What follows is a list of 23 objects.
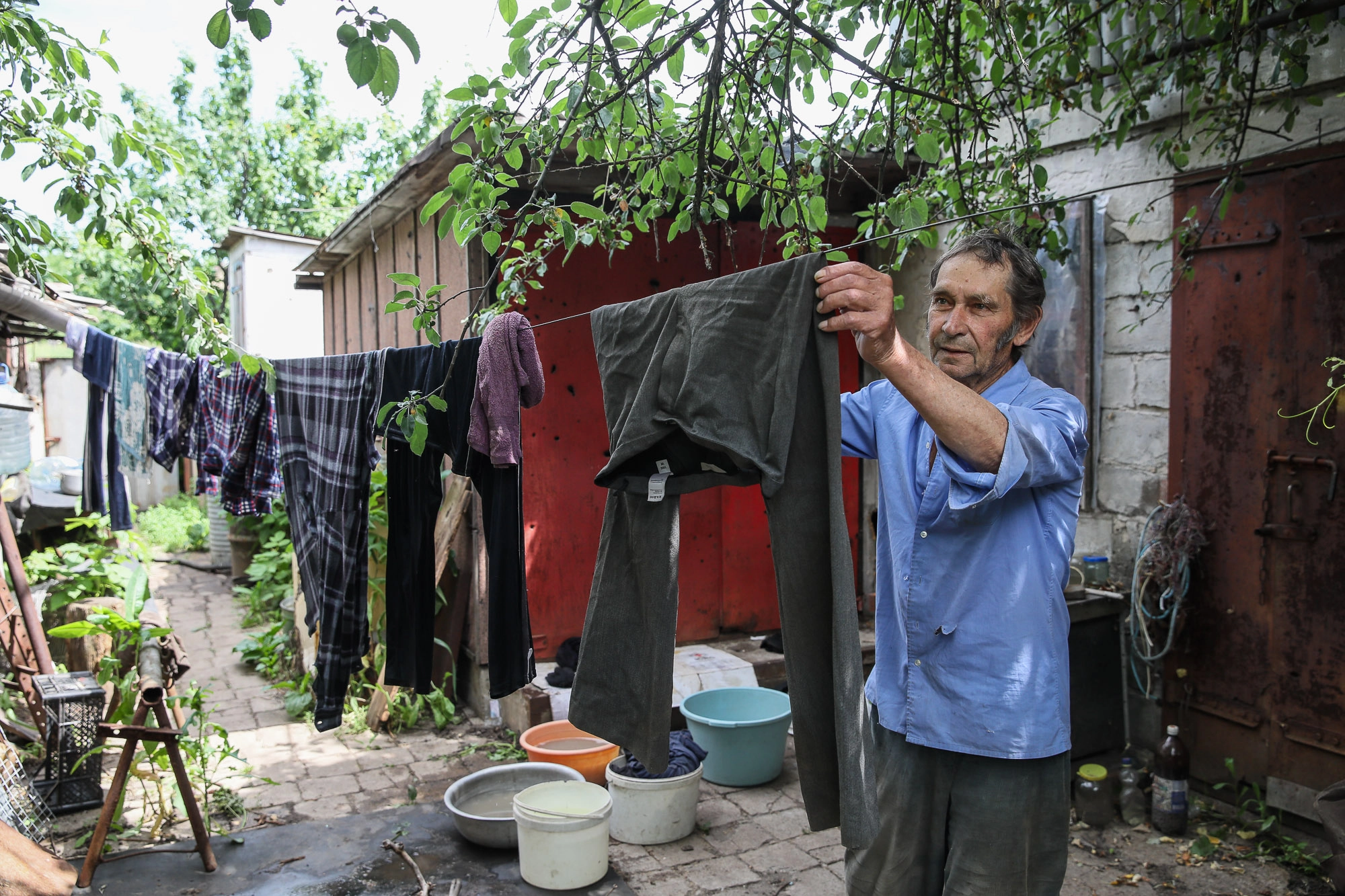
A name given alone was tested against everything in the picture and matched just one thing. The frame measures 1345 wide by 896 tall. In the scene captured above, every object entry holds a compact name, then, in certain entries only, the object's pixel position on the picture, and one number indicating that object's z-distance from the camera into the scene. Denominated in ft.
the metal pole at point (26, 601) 15.33
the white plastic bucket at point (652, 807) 12.87
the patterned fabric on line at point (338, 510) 10.31
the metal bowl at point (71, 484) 28.43
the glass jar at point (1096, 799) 13.28
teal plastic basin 14.66
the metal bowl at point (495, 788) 12.44
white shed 41.09
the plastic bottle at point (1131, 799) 13.39
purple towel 8.30
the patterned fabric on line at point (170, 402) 14.35
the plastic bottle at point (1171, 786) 12.96
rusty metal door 12.05
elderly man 6.54
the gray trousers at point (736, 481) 5.49
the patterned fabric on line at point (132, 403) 14.71
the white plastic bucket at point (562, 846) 11.48
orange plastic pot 14.02
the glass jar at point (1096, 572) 14.76
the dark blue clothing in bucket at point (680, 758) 13.12
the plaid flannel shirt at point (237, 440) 13.20
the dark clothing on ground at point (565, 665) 16.78
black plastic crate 13.87
